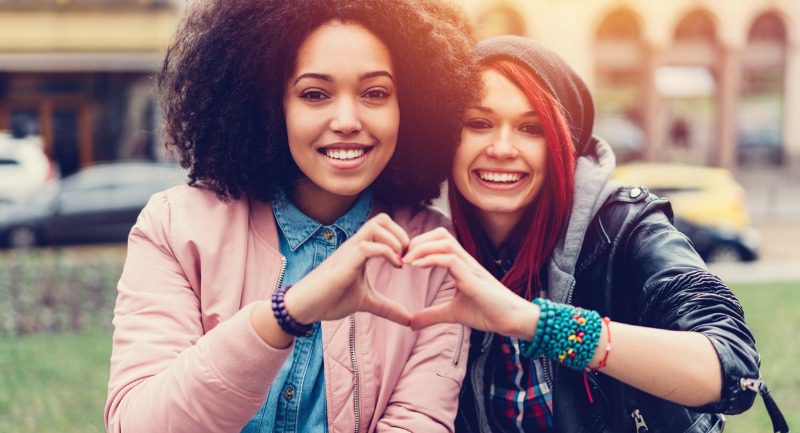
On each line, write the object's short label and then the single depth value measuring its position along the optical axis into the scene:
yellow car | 13.23
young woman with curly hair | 2.18
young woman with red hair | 2.05
